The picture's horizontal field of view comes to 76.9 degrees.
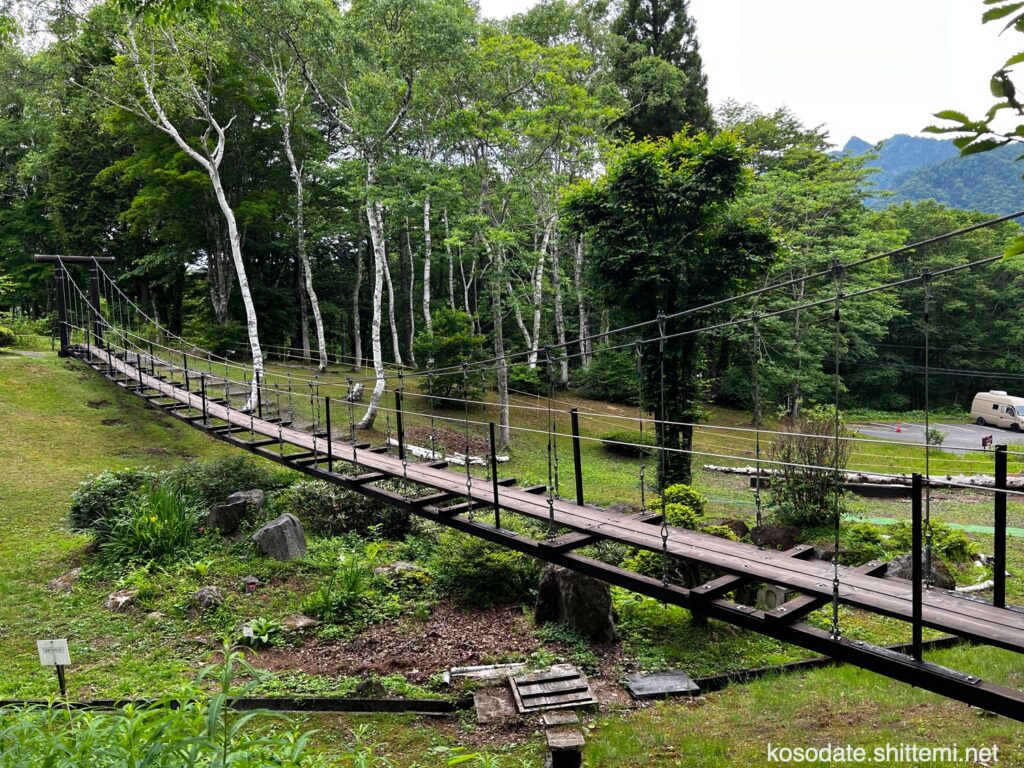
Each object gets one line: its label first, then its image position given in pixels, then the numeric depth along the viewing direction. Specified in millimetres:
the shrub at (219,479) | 7902
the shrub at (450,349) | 14359
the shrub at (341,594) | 5589
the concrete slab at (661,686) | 4434
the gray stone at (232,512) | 7250
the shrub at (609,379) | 16230
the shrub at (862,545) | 6637
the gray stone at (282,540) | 6691
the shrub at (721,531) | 5607
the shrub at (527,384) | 15047
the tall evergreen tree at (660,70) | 18286
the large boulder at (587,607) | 5270
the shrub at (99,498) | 7082
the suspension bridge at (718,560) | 2459
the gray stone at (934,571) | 5449
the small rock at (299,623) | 5332
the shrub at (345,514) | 7750
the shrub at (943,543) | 6695
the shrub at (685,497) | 6801
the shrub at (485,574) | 6043
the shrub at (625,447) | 13430
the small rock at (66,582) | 5863
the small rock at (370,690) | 4293
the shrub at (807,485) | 8156
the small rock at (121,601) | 5516
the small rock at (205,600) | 5508
